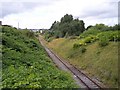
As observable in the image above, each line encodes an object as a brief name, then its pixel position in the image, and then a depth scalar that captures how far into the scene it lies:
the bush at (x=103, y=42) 12.76
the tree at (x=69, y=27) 28.66
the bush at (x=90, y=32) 20.97
